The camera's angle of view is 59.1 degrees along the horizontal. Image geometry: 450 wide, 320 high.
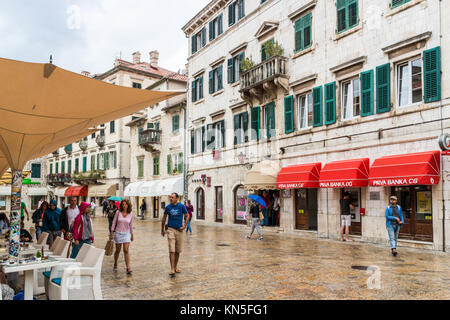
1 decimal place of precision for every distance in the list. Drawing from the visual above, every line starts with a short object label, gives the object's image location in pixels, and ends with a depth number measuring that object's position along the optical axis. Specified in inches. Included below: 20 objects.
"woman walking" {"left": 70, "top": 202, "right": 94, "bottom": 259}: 370.3
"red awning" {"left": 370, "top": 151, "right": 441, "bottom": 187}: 495.0
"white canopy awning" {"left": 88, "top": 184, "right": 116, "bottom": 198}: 1589.6
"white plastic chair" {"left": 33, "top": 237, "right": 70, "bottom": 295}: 293.6
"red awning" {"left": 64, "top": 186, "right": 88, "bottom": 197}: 1811.0
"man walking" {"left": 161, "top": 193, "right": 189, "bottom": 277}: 353.4
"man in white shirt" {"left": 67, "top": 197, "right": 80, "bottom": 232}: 429.9
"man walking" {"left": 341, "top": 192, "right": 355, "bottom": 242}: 597.3
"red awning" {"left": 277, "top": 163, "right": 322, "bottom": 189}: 666.2
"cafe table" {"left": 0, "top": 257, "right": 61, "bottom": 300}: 238.7
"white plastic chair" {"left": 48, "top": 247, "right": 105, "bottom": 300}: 225.6
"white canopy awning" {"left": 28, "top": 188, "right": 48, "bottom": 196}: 2132.5
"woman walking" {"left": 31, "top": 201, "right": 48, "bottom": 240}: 559.8
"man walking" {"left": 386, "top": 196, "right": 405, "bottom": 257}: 457.1
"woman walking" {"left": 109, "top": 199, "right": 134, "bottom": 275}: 367.8
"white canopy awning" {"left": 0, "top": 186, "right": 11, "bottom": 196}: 1077.7
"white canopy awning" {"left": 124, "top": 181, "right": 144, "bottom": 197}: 1355.8
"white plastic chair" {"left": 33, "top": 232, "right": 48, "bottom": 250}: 406.9
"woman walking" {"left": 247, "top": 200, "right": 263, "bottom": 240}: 629.6
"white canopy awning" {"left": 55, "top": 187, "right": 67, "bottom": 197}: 2064.5
